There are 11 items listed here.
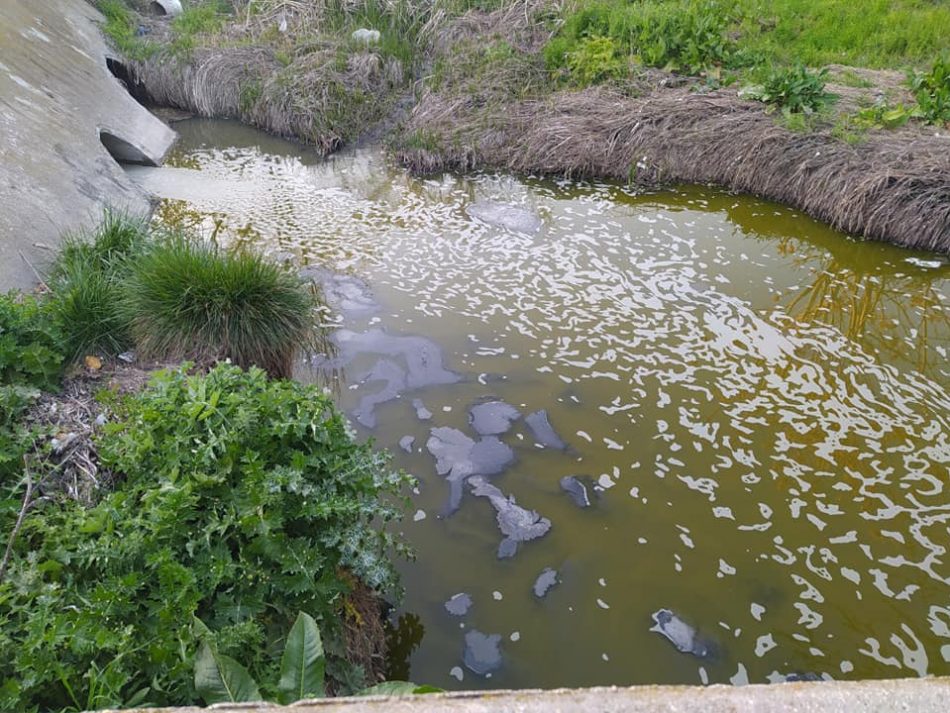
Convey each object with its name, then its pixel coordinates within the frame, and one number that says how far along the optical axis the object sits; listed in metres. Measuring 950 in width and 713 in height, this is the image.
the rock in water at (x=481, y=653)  2.71
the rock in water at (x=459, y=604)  2.94
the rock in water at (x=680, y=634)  2.78
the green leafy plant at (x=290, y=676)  1.73
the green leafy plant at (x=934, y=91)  6.89
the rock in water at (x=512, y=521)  3.28
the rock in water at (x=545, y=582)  3.03
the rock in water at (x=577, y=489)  3.50
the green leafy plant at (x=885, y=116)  6.90
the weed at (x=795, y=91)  7.25
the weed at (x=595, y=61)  8.47
